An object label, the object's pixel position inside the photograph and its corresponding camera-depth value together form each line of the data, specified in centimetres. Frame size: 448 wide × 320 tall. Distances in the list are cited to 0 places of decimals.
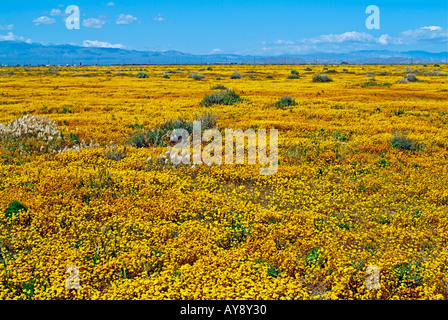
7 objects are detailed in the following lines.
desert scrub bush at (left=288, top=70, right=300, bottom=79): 5736
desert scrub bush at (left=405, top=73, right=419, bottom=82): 4764
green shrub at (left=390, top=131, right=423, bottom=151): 1442
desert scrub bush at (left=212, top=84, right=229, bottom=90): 3542
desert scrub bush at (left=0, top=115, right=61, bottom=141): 1513
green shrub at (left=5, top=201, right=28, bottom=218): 840
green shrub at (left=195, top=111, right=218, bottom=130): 1786
